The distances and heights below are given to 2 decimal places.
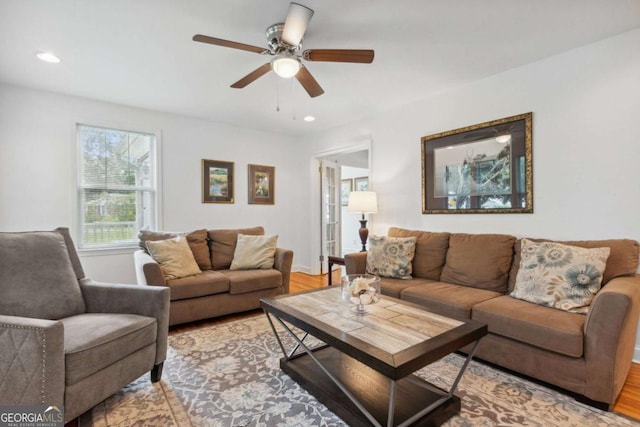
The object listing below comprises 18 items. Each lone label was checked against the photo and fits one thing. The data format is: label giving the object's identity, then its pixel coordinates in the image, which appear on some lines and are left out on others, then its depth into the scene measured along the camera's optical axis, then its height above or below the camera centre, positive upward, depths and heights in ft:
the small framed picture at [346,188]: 24.93 +1.85
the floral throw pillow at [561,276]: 6.69 -1.54
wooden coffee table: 4.41 -2.05
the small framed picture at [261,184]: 16.47 +1.49
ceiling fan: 6.15 +3.53
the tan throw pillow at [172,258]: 9.95 -1.52
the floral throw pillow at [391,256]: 9.97 -1.53
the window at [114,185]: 12.11 +1.13
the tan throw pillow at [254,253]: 11.68 -1.60
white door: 17.48 +0.05
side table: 12.75 -2.12
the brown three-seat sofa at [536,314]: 5.52 -2.24
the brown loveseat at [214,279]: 9.50 -2.25
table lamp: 12.82 +0.28
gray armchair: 4.34 -2.06
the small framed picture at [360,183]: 23.69 +2.12
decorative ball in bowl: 5.90 -1.58
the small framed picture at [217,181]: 14.90 +1.51
